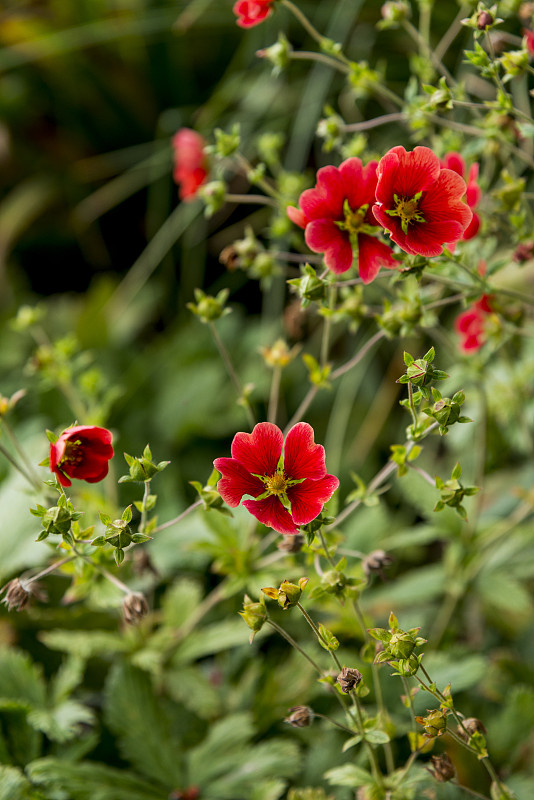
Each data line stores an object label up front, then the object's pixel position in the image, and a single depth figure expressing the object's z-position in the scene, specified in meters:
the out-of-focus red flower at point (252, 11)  0.72
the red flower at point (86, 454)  0.68
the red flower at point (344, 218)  0.69
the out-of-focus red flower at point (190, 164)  0.83
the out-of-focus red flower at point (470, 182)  0.72
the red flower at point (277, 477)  0.67
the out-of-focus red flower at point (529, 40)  0.72
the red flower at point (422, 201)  0.67
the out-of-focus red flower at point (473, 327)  0.77
